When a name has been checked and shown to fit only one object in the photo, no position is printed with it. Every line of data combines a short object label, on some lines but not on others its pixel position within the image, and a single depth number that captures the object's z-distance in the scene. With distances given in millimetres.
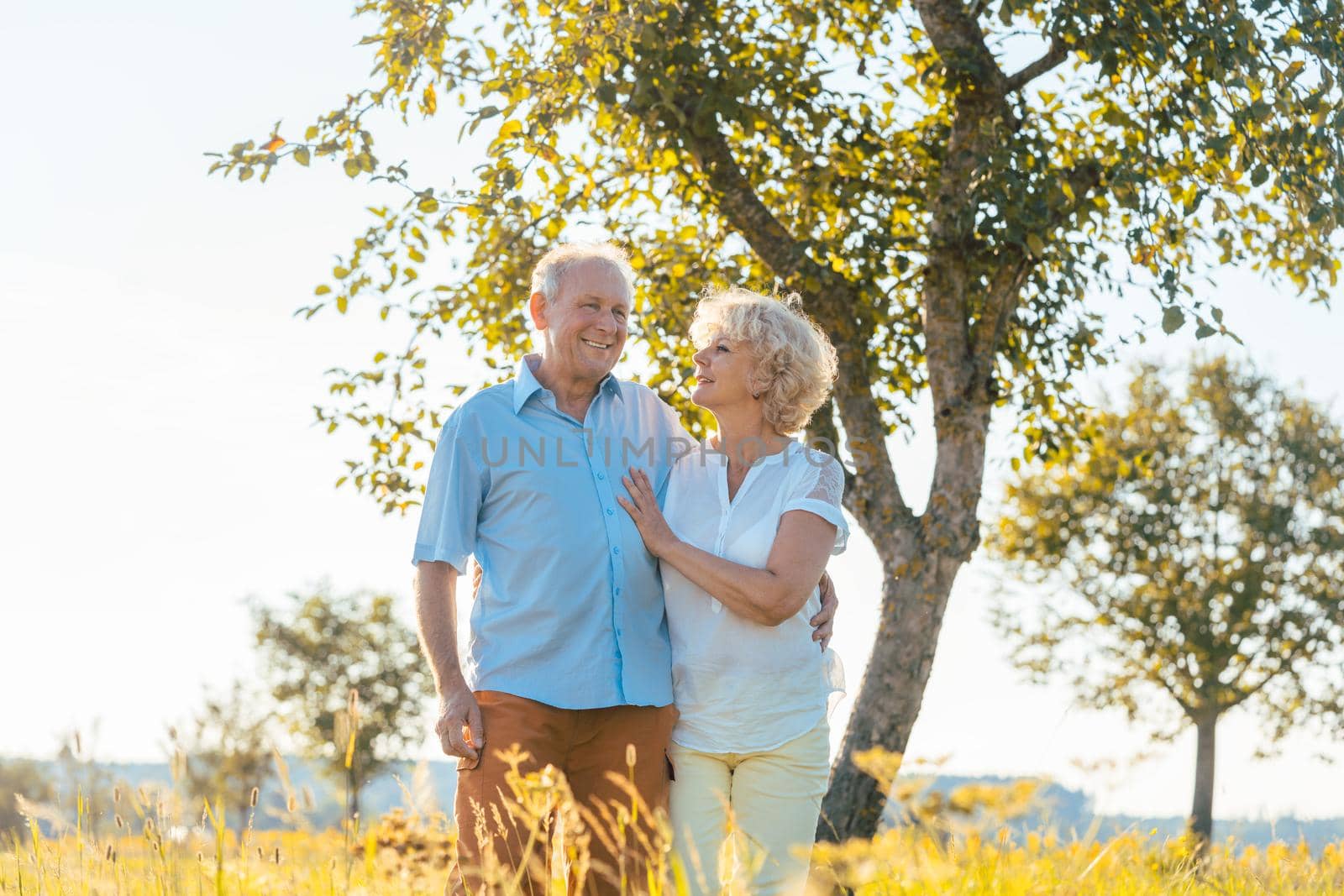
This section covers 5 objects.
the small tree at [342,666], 36156
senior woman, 4055
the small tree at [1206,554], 21781
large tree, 7633
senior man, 4160
